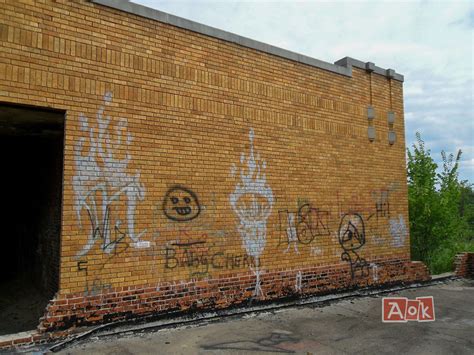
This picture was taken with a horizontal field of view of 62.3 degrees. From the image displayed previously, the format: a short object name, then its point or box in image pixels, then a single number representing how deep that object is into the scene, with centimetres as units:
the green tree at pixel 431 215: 1326
